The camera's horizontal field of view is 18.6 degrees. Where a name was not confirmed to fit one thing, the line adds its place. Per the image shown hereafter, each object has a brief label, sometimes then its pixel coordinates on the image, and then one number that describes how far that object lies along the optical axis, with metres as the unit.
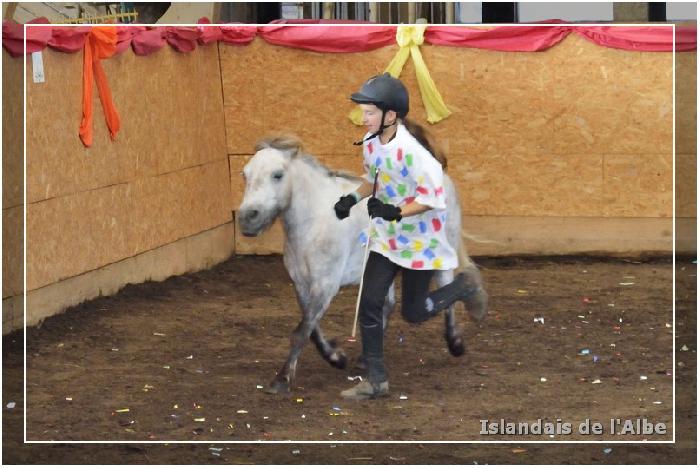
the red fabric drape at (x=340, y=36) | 12.05
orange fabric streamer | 12.67
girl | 9.98
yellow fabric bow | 11.95
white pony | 10.55
